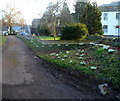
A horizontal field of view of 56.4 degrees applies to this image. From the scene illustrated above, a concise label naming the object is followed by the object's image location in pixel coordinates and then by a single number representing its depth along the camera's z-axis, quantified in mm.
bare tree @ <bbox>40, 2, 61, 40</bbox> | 12348
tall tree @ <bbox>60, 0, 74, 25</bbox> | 12971
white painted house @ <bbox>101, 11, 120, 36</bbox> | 19431
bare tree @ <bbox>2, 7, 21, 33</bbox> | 29325
